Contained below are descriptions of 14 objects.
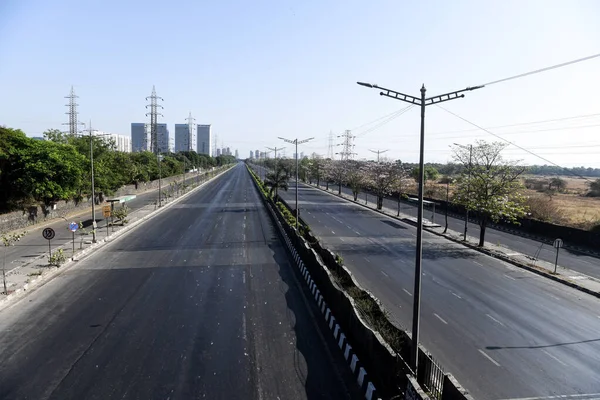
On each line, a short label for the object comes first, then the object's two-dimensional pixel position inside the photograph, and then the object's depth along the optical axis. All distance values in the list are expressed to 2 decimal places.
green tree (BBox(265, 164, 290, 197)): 56.88
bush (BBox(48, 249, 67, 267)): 22.97
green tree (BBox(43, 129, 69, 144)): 50.84
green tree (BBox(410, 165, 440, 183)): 121.08
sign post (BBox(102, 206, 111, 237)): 33.81
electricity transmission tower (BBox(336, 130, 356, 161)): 111.44
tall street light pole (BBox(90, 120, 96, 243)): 29.83
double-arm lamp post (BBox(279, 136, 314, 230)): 40.12
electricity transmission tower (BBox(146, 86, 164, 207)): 109.89
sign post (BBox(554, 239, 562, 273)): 25.17
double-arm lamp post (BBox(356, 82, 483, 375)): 10.53
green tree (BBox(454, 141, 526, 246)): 32.09
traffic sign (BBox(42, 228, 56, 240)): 23.14
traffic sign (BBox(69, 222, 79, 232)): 26.14
